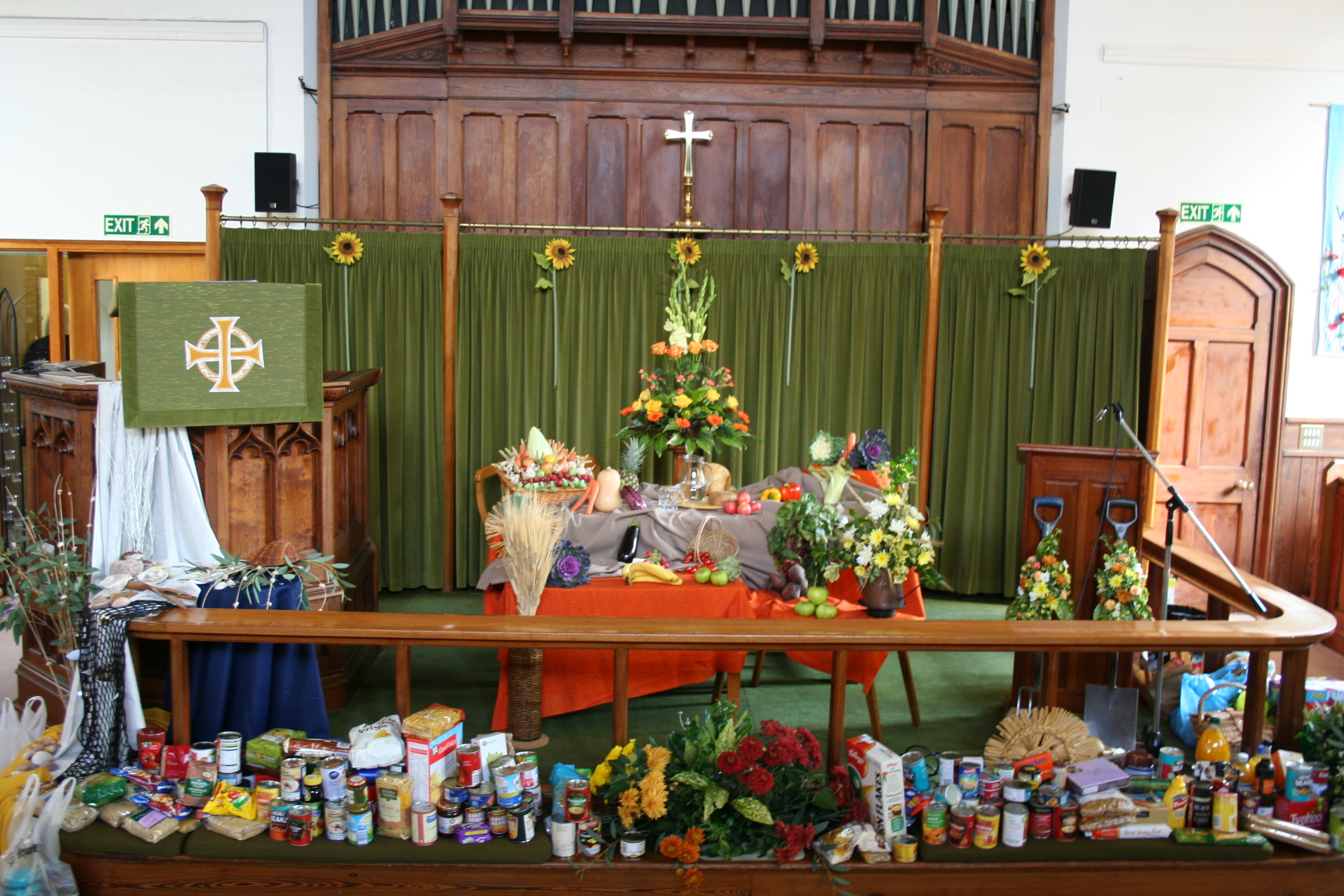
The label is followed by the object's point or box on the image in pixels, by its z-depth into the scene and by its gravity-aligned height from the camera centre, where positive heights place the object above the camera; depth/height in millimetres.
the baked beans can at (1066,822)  2656 -1257
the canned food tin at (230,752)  2686 -1138
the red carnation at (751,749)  2584 -1054
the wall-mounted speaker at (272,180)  6445 +997
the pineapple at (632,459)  5044 -600
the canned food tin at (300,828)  2555 -1274
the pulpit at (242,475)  3641 -575
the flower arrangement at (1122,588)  4070 -966
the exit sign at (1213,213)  6715 +971
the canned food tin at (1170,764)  2818 -1164
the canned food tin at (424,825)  2545 -1255
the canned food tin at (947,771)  2721 -1155
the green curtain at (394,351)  6148 -98
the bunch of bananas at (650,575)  3949 -928
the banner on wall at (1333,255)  6645 +700
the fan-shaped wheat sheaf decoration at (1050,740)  2871 -1127
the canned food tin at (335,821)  2562 -1258
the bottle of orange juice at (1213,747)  2830 -1121
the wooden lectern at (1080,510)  4289 -685
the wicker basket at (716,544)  4277 -866
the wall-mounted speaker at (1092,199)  6547 +1023
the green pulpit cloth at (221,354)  3572 -82
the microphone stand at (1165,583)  3438 -823
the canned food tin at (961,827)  2617 -1259
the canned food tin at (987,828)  2607 -1255
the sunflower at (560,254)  6238 +546
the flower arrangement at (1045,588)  4098 -985
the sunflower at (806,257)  6336 +567
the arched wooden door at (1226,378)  6602 -144
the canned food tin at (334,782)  2580 -1165
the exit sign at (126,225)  6660 +699
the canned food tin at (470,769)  2648 -1154
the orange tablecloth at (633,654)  3877 -1245
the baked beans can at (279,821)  2566 -1267
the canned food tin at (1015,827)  2615 -1256
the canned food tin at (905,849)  2578 -1302
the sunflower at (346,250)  6148 +530
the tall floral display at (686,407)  4914 -316
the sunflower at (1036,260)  6277 +586
